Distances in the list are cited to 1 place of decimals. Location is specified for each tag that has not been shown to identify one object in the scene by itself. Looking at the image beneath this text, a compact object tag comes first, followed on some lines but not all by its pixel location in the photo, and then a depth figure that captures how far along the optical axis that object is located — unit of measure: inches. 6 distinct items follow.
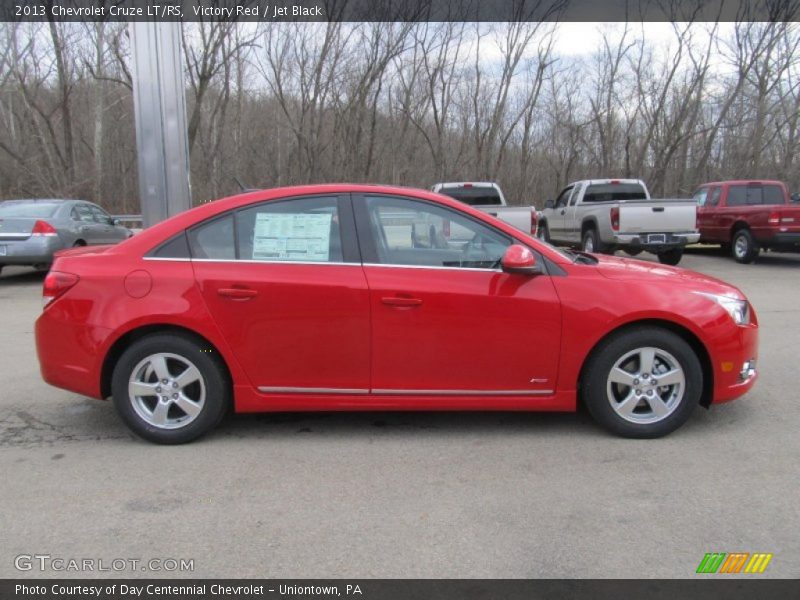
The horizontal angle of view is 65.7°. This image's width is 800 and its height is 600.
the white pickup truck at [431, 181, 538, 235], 564.1
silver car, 422.9
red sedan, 153.9
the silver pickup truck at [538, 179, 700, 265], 480.7
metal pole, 335.3
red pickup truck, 506.0
